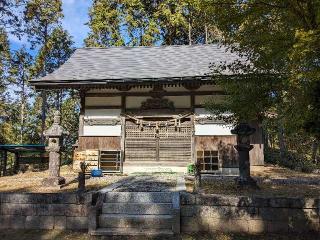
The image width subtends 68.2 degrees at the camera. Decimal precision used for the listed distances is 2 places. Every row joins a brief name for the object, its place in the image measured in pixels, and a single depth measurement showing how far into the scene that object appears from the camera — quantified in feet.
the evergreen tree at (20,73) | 68.13
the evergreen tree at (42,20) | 62.87
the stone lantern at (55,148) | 26.71
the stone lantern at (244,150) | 23.70
